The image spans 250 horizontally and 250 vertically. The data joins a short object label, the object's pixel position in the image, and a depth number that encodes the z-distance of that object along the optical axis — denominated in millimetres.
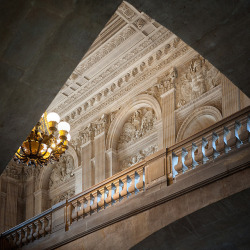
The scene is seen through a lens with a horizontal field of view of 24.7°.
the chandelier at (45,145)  9883
